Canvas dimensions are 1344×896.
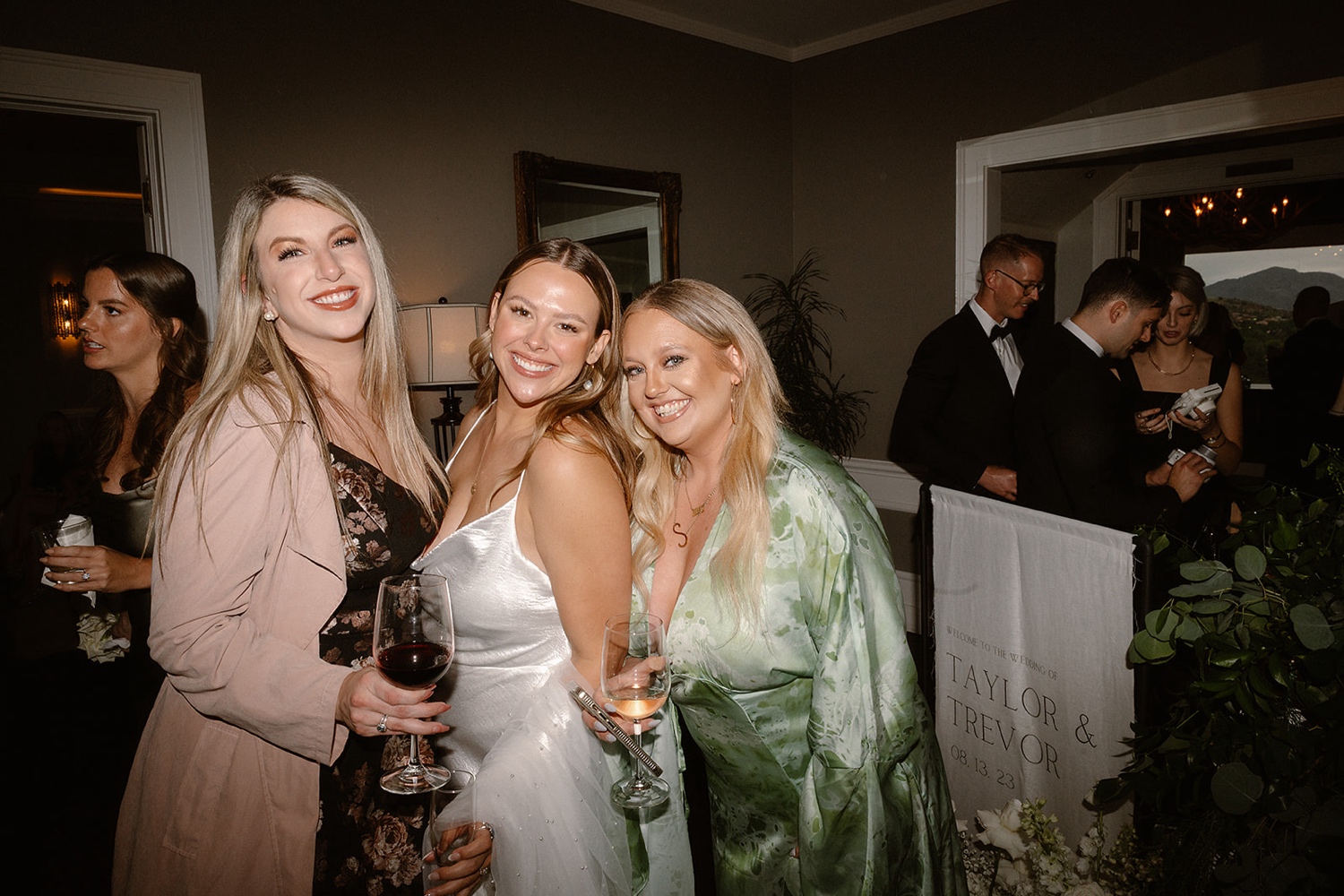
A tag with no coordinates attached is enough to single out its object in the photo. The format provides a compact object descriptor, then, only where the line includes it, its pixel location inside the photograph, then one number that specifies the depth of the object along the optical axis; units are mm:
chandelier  6254
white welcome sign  2004
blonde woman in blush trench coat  1360
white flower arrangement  1794
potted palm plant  5262
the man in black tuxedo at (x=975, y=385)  3797
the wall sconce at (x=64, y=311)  8719
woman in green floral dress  1574
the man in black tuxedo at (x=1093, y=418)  2738
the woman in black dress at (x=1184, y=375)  3600
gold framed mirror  4324
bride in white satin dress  1515
